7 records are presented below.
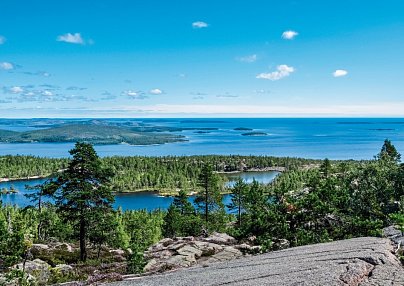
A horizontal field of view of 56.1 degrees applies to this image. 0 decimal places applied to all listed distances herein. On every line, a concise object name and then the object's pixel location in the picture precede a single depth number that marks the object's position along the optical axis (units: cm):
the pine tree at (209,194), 5422
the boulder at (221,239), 3304
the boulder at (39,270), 2262
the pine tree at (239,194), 5888
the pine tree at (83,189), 3122
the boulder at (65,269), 2554
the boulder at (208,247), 2847
